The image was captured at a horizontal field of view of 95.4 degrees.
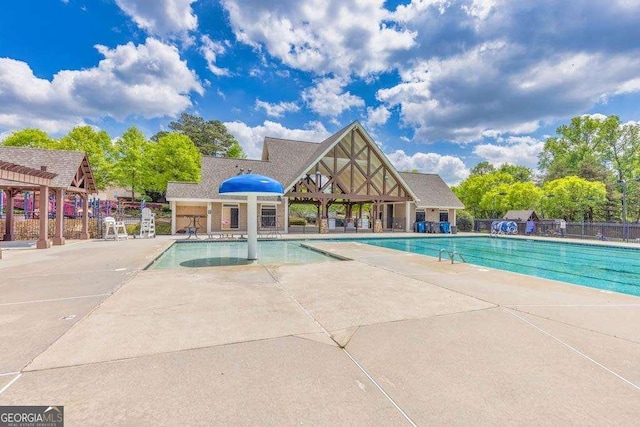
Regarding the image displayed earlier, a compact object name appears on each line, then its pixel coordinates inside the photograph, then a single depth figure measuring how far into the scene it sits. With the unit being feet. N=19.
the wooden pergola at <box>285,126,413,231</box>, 74.64
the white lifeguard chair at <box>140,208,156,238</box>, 59.41
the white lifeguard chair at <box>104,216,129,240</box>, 54.46
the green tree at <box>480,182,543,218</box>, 110.01
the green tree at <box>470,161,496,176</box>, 203.72
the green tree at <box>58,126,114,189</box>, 104.22
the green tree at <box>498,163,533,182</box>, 192.24
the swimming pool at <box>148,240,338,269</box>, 30.78
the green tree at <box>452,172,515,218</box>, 138.82
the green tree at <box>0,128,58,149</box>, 108.99
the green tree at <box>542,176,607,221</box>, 84.89
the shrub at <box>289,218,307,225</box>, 112.81
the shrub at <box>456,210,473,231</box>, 94.22
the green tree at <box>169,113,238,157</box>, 156.97
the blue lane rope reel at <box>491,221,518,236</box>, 82.28
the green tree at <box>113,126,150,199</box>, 109.60
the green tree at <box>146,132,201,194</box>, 107.76
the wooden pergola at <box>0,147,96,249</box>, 42.63
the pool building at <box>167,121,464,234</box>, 70.38
